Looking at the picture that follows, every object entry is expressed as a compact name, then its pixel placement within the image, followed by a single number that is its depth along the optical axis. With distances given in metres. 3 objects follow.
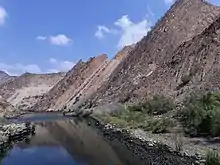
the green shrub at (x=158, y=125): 13.56
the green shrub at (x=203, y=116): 11.48
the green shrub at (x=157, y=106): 18.50
